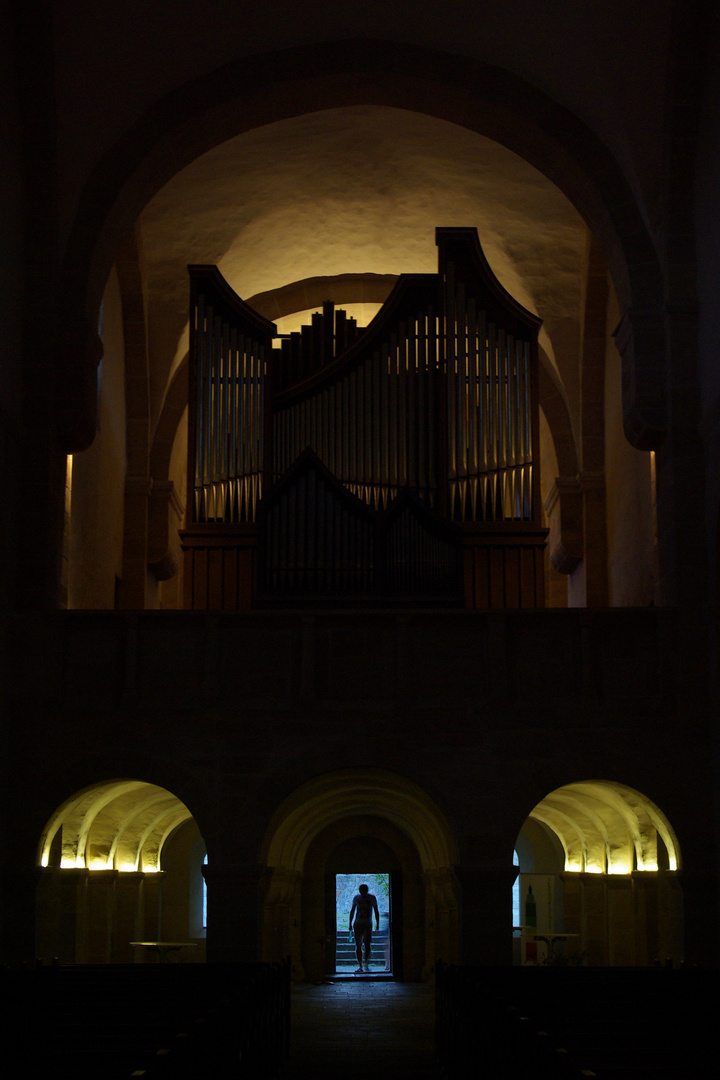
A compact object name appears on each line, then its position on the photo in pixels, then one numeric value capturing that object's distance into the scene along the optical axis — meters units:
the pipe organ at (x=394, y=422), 16.69
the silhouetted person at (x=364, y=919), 21.05
